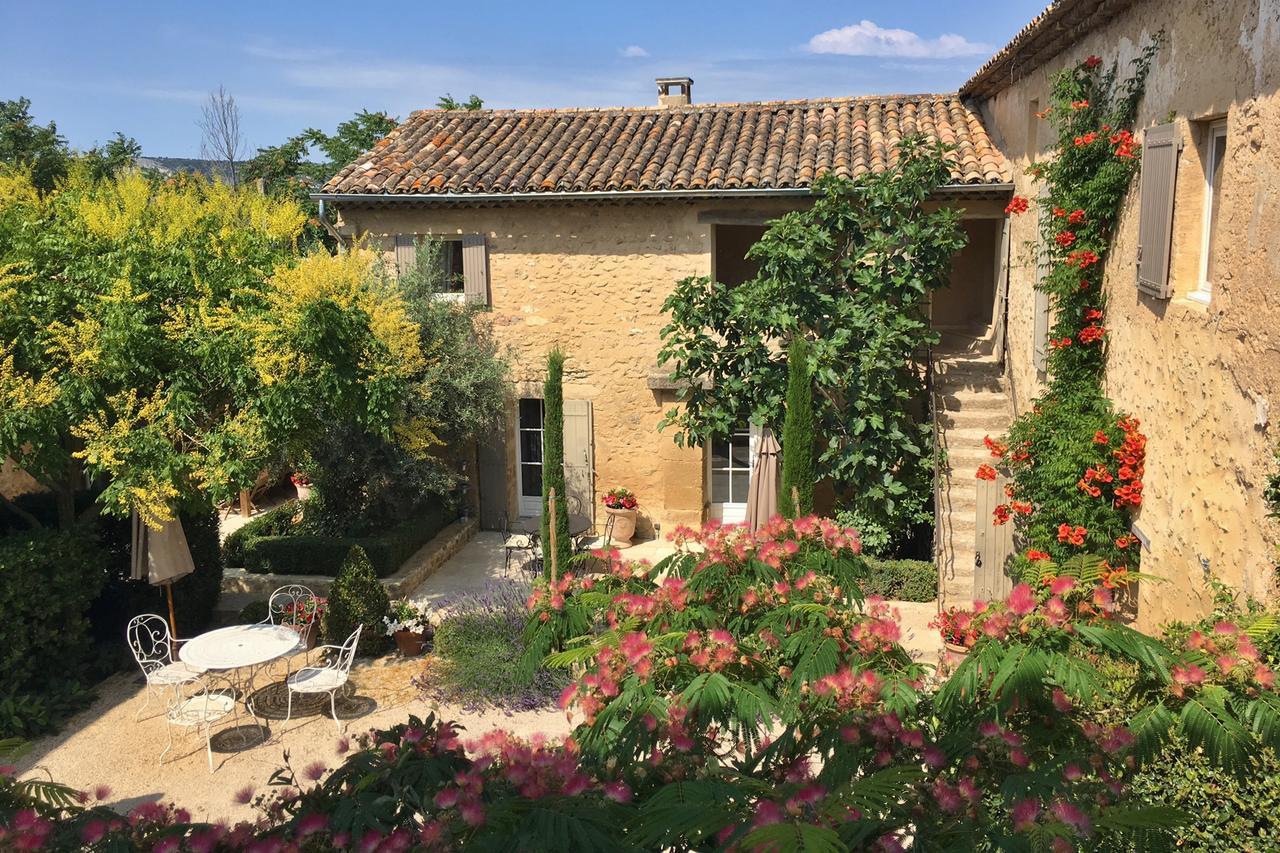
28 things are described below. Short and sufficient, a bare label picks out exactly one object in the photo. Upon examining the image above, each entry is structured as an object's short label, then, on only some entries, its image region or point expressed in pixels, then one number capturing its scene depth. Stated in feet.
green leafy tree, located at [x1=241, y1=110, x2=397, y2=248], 85.56
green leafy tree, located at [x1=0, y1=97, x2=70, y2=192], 69.87
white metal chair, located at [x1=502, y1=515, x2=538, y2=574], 41.96
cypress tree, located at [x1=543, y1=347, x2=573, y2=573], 37.70
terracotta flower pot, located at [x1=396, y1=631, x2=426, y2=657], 34.04
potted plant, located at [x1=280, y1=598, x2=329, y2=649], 33.96
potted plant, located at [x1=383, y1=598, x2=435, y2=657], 34.12
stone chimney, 53.31
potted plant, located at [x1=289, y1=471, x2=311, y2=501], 47.47
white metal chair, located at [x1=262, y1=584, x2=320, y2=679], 33.59
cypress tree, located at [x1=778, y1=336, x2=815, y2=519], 35.37
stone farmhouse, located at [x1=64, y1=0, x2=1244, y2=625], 22.94
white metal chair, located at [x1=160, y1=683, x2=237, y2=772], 27.30
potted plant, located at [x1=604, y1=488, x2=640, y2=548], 44.80
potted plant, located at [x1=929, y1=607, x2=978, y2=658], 12.07
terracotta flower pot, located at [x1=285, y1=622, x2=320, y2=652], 33.42
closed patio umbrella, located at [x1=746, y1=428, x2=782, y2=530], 38.93
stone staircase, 35.78
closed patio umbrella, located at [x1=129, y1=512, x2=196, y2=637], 31.45
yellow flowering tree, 29.01
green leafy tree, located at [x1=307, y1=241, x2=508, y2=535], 42.22
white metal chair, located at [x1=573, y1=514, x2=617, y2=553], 42.57
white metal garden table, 28.12
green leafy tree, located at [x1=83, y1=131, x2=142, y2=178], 73.36
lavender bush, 30.14
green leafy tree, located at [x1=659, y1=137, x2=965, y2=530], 36.86
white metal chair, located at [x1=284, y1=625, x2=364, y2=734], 29.01
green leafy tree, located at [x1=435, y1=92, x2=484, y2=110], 79.92
